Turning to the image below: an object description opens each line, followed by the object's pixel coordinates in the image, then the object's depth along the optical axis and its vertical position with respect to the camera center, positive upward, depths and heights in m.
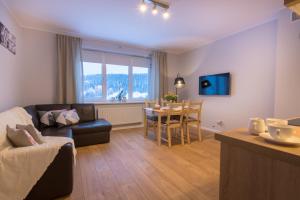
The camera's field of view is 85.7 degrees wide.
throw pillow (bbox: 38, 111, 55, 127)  3.05 -0.46
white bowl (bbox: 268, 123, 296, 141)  0.72 -0.17
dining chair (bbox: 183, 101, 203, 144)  3.44 -0.50
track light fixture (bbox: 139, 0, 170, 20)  2.42 +1.38
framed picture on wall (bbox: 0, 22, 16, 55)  2.47 +0.91
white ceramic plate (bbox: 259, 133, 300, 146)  0.70 -0.21
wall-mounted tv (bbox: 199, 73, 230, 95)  3.94 +0.26
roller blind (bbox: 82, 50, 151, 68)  4.29 +1.01
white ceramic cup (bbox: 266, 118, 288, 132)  0.93 -0.16
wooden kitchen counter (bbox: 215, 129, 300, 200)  0.63 -0.33
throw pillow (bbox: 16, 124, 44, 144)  1.88 -0.45
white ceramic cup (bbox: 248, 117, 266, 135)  0.90 -0.18
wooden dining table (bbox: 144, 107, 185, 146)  3.21 -0.40
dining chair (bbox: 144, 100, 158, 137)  3.63 -0.58
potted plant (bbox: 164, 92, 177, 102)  3.94 -0.10
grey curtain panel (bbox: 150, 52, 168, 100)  5.03 +0.61
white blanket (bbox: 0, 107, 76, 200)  1.36 -0.64
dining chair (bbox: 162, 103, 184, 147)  3.25 -0.52
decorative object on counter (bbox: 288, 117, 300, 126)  1.26 -0.23
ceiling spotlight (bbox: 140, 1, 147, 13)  2.42 +1.33
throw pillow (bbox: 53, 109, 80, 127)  3.10 -0.47
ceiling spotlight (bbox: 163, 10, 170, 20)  2.72 +1.39
